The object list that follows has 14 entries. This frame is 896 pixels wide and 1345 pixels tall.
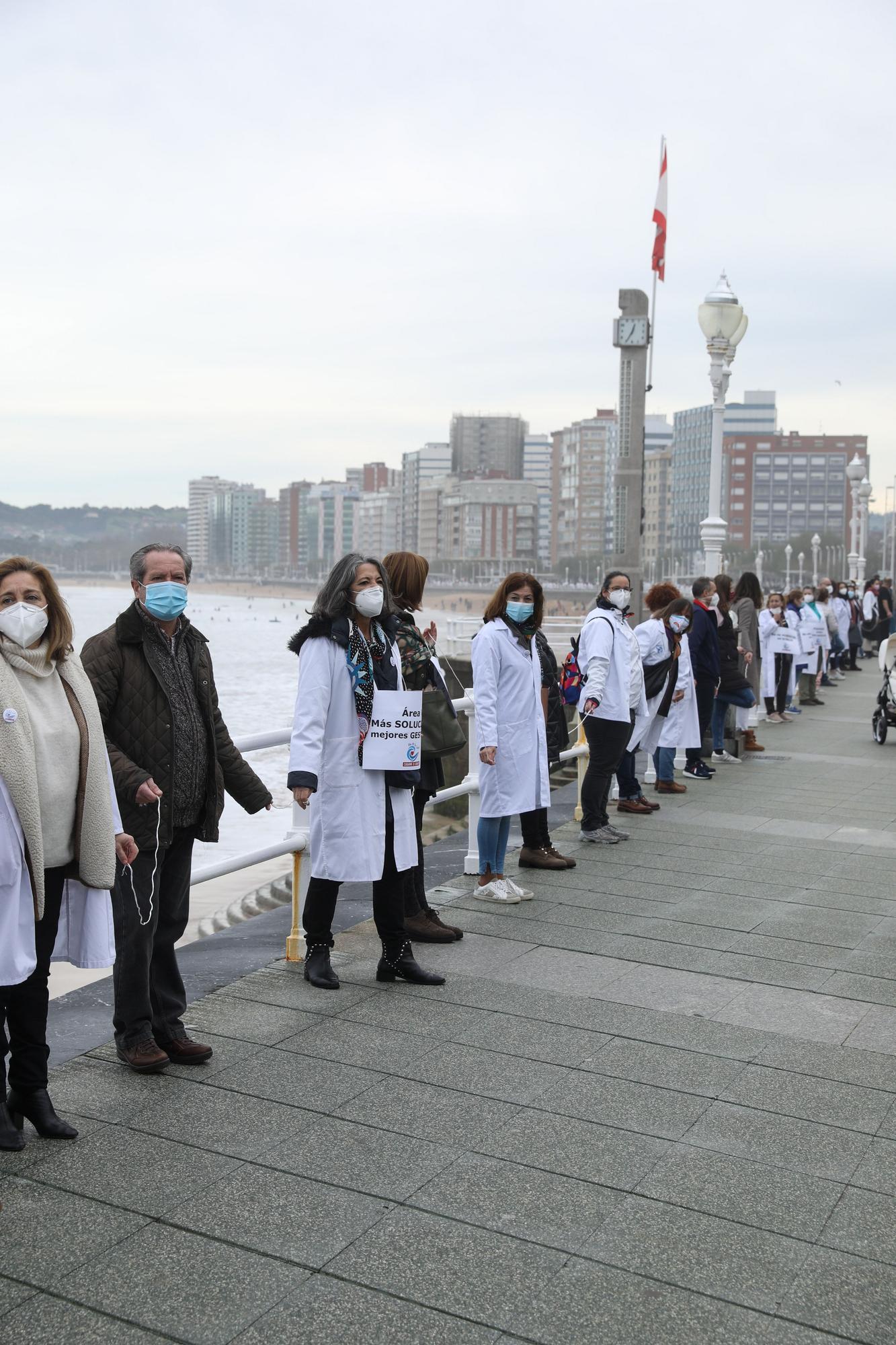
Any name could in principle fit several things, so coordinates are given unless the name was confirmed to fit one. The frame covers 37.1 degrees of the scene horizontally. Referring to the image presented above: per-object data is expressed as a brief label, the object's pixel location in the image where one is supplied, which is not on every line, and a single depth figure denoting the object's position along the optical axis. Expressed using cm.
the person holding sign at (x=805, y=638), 1798
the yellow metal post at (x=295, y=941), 554
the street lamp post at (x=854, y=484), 3116
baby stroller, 1392
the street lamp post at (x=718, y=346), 1425
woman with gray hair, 501
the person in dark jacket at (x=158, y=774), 419
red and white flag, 1648
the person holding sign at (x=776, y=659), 1630
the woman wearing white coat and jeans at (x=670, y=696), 1005
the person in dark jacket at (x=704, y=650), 1141
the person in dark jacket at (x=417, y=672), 536
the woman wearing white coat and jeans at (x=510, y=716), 676
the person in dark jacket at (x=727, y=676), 1220
